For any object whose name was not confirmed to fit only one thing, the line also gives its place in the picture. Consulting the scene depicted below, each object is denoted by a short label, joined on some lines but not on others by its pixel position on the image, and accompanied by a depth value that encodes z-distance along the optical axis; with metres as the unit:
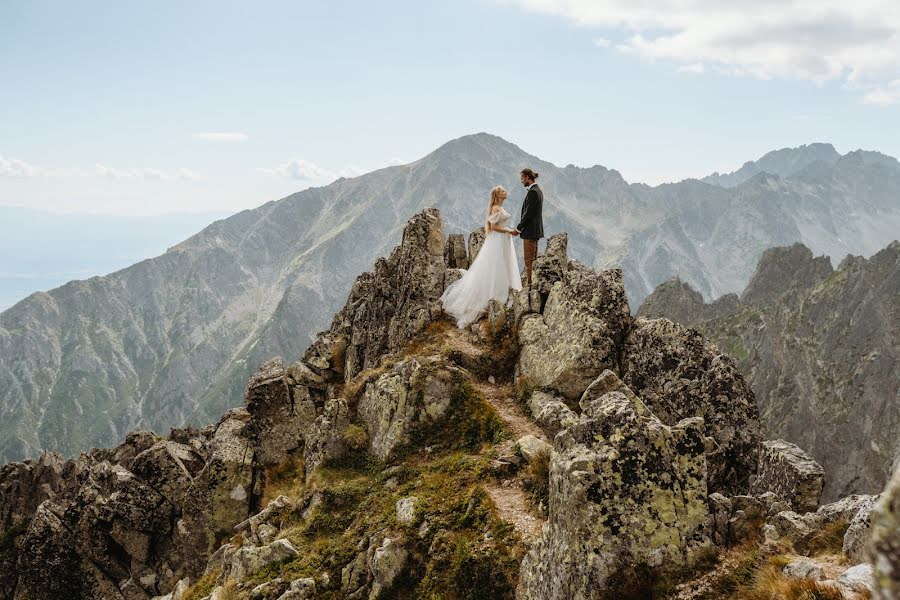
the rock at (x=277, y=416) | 28.55
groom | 27.08
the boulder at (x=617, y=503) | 10.04
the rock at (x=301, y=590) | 14.37
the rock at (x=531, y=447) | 15.94
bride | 28.70
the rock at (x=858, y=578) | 7.60
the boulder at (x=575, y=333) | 21.20
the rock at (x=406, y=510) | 15.05
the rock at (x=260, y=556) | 16.45
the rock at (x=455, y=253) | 39.48
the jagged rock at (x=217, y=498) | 27.58
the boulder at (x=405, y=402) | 20.31
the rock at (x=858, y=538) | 8.78
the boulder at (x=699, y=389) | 16.28
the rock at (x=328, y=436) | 21.19
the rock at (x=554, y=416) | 17.66
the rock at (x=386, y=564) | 13.55
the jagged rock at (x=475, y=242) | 37.69
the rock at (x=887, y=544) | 4.23
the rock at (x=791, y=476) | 13.38
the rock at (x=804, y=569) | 8.48
